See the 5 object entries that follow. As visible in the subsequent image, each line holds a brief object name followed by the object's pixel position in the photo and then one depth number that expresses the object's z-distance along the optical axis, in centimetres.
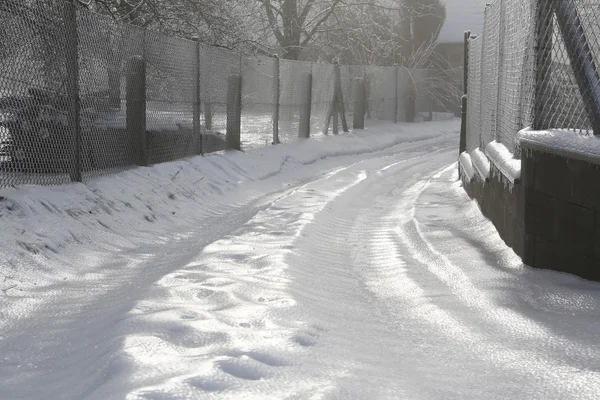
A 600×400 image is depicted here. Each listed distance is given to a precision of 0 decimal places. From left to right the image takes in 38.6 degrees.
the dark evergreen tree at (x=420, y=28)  3894
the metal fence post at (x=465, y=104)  1373
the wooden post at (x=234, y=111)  1477
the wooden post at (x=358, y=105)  2467
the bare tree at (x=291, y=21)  2570
